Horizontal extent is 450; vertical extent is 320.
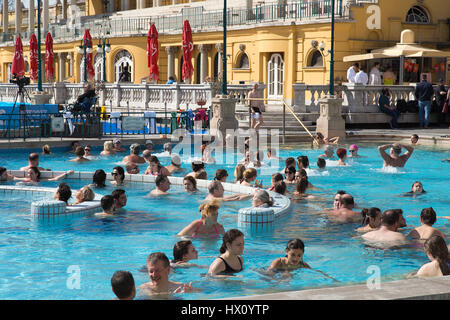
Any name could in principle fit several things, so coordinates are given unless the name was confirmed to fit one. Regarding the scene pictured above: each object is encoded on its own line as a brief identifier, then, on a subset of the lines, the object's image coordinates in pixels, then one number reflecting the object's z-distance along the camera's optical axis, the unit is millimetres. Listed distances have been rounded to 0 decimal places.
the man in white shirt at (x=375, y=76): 30875
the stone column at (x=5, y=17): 74138
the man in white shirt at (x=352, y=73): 30672
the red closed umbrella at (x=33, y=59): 46406
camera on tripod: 27738
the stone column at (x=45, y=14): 65375
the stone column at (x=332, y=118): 26297
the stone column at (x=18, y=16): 73562
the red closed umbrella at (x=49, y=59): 46900
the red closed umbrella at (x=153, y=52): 37562
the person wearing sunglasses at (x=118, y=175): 15578
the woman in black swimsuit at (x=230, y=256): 8469
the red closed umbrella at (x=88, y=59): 42344
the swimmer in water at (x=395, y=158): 18469
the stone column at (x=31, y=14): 69438
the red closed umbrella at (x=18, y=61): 44750
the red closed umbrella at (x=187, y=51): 35312
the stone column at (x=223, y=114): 24734
